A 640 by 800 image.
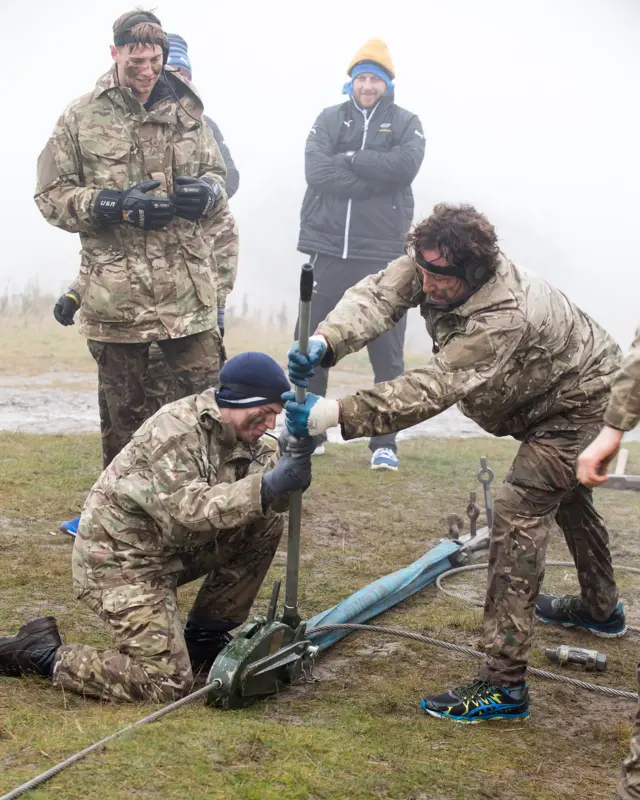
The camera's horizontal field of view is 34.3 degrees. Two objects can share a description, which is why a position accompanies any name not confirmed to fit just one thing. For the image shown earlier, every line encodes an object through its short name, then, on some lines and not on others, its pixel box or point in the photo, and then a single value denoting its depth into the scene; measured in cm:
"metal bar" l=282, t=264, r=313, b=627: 362
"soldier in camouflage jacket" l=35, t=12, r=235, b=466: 525
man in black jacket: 797
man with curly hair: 358
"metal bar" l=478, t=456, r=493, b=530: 563
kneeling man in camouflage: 370
